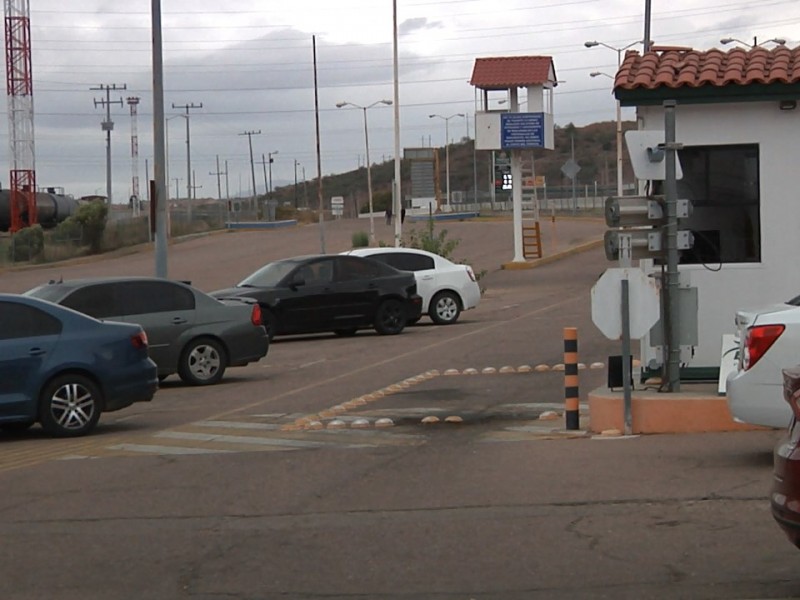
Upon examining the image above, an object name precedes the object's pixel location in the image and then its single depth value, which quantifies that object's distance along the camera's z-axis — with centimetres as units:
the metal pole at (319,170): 5678
